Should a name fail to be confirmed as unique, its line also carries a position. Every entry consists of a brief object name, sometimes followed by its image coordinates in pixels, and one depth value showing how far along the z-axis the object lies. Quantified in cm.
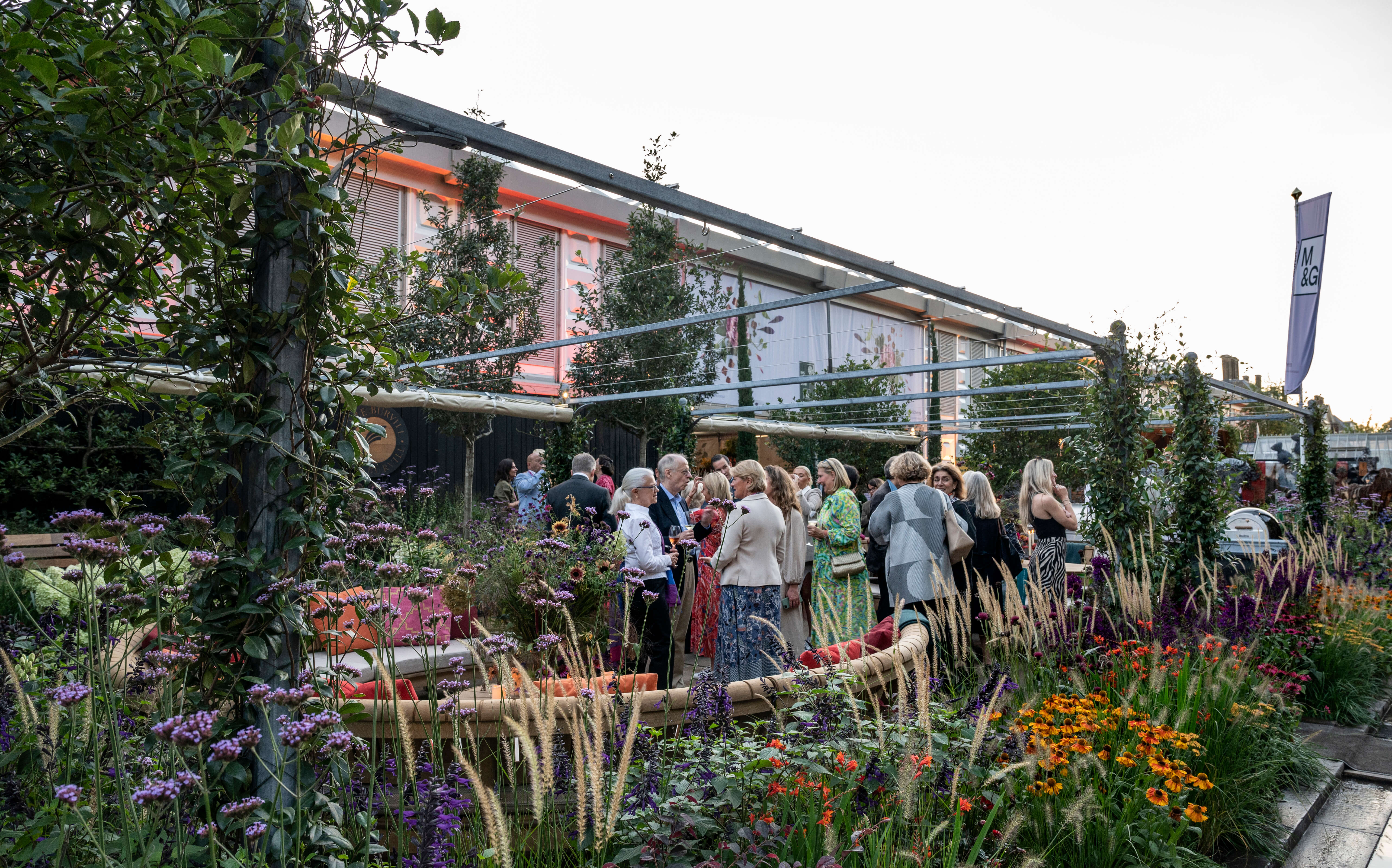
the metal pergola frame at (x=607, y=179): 224
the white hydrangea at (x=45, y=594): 434
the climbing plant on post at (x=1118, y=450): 618
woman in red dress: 555
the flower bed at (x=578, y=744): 145
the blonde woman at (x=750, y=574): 493
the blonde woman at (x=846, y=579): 562
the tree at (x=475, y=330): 1195
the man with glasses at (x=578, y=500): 618
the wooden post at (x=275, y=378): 169
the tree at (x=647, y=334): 1420
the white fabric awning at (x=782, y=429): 1545
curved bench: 222
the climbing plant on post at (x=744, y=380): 1883
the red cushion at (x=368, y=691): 209
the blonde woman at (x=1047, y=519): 567
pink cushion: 175
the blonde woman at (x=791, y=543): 534
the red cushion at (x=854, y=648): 307
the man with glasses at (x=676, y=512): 604
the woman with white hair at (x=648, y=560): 497
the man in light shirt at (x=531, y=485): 830
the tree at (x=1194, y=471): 617
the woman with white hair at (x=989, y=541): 538
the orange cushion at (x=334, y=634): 166
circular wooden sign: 1416
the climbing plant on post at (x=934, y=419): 1722
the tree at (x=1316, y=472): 1037
